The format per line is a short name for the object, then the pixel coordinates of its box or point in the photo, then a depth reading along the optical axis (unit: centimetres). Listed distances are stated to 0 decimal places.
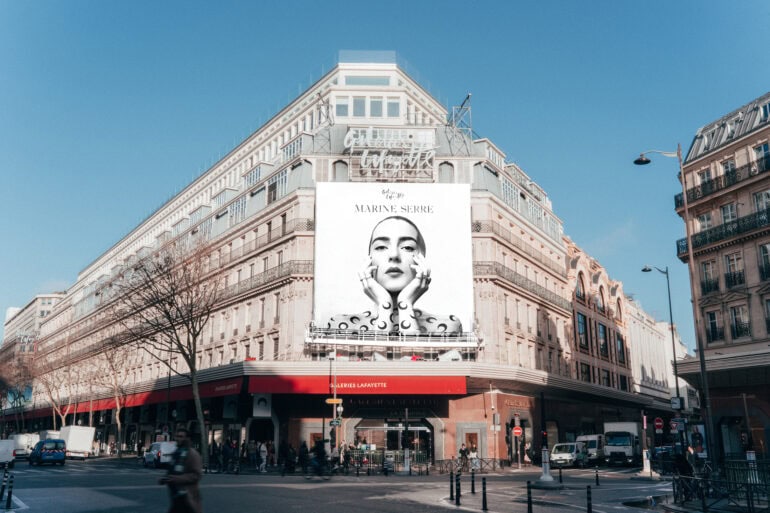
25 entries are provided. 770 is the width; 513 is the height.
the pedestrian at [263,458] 3628
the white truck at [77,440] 5084
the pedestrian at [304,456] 3404
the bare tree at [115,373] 5727
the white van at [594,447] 4544
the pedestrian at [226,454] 3734
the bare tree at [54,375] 7131
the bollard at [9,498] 1571
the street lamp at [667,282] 3909
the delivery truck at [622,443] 4341
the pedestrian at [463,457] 3744
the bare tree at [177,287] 3944
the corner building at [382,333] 4234
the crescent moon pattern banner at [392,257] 4372
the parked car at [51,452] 4200
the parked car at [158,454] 3808
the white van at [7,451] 3744
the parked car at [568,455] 4231
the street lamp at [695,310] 2195
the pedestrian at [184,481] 943
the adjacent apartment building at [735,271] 3641
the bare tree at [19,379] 7669
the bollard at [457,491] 1811
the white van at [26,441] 6022
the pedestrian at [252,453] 4064
